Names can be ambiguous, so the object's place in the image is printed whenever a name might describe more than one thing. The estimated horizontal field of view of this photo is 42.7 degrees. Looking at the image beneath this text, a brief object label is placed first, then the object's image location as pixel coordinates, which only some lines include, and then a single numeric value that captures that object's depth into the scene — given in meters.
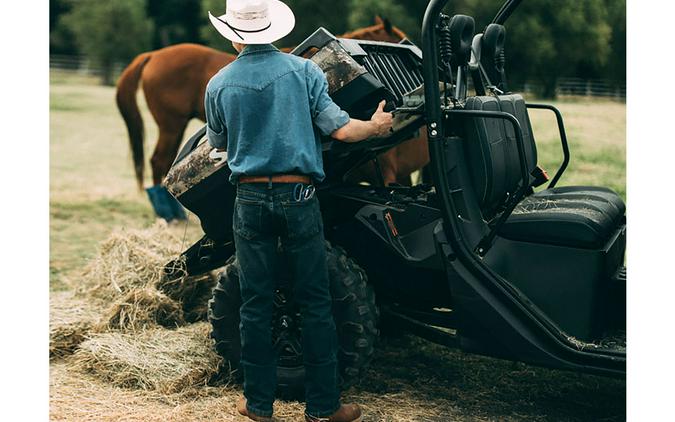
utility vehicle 3.13
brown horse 8.70
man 3.04
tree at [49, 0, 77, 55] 28.81
